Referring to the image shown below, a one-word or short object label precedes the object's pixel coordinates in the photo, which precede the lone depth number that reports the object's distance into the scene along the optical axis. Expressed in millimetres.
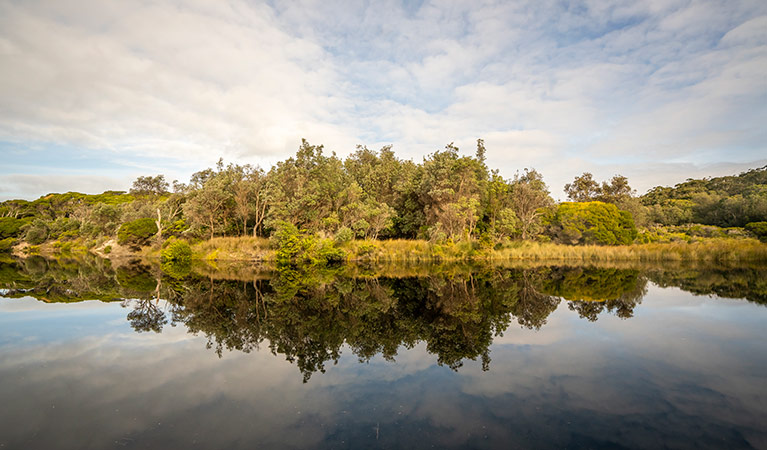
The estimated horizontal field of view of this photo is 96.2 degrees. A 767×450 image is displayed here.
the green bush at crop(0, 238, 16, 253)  52634
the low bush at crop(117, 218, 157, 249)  40500
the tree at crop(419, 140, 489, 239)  31881
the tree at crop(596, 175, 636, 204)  53106
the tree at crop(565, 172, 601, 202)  54531
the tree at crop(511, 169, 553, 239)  35375
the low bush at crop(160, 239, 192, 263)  31594
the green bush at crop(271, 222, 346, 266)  29156
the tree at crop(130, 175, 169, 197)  96625
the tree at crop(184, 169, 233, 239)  33781
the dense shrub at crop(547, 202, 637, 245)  37406
